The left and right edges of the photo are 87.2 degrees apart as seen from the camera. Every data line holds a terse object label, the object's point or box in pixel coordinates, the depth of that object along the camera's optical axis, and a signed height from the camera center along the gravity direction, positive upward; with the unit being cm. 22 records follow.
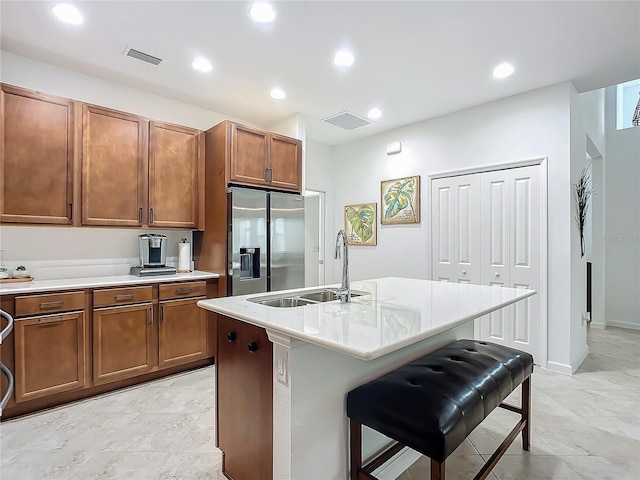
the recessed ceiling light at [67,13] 217 +151
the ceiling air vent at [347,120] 407 +152
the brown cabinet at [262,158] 338 +89
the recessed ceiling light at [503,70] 289 +151
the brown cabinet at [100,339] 233 -79
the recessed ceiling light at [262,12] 215 +151
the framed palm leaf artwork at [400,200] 428 +54
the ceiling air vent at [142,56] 268 +151
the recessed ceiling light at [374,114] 392 +153
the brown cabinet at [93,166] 254 +64
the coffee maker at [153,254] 321 -13
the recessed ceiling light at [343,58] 271 +151
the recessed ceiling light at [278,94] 342 +153
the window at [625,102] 483 +202
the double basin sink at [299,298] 189 -34
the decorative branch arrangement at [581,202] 328 +38
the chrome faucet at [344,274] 178 -18
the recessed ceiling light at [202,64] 282 +151
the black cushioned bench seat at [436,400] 126 -67
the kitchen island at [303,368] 127 -59
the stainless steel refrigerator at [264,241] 331 -1
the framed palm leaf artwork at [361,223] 479 +26
